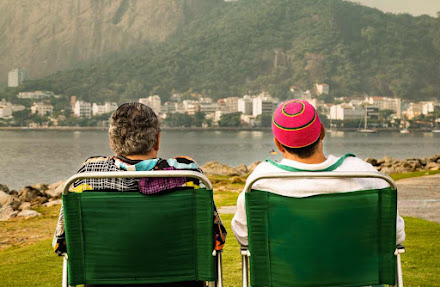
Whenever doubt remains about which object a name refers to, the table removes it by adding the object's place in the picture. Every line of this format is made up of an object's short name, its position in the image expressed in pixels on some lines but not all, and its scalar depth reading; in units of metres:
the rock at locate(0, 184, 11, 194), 23.46
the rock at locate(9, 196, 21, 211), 15.63
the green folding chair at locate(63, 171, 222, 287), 2.20
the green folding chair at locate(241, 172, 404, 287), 2.17
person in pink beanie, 2.28
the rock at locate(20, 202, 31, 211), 15.10
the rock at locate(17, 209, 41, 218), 13.09
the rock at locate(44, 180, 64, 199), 18.41
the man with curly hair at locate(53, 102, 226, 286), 2.27
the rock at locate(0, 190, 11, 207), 16.68
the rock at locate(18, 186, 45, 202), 18.94
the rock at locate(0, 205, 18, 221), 13.60
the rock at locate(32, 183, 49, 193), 20.87
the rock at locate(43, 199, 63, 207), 15.13
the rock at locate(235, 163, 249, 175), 27.42
